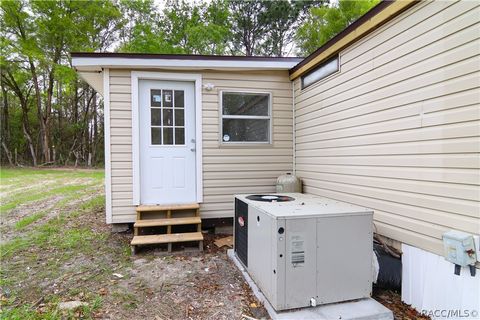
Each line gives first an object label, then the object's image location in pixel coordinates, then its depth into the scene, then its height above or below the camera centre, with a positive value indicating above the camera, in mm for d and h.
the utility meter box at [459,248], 1864 -625
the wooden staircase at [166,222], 3602 -904
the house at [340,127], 2016 +290
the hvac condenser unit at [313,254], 2160 -779
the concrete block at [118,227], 4223 -1068
